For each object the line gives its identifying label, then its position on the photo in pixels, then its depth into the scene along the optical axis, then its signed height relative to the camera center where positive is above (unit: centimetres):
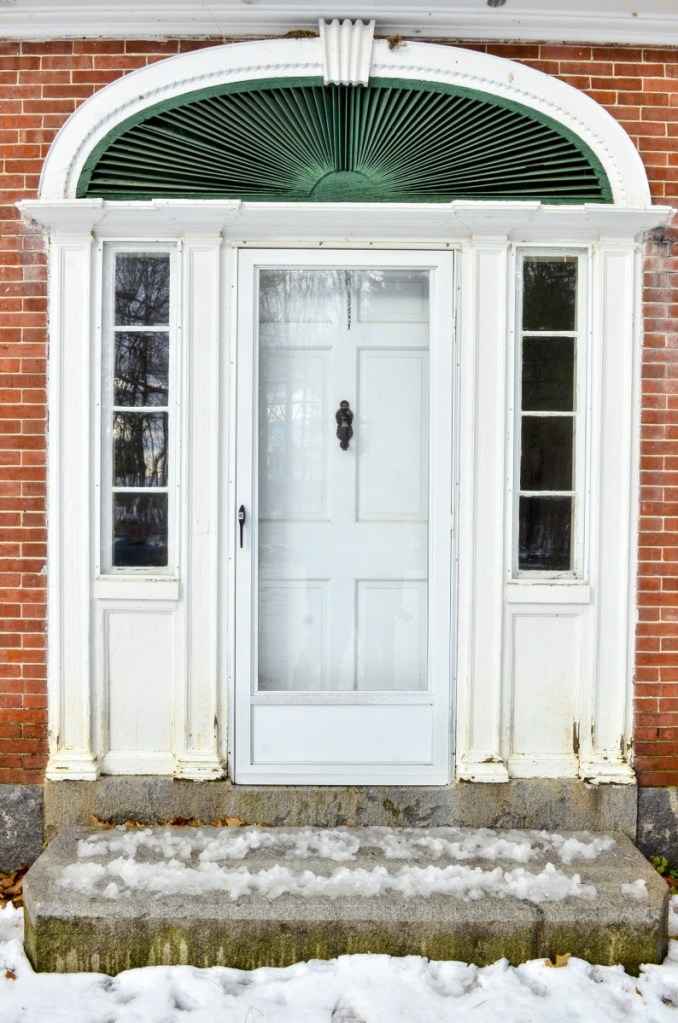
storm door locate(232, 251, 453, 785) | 365 -16
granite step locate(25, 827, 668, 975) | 287 -150
